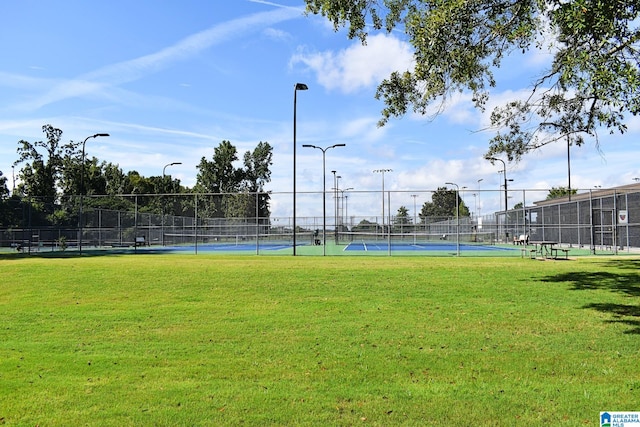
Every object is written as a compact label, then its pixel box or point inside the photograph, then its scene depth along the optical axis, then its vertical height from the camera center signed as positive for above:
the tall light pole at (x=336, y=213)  31.33 +1.05
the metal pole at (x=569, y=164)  38.23 +4.63
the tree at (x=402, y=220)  35.05 +0.52
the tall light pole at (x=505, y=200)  35.41 +1.95
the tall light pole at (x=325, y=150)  42.91 +6.77
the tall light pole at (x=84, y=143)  29.30 +5.80
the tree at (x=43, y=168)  57.12 +7.31
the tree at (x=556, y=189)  23.51 +1.70
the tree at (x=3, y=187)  46.17 +4.26
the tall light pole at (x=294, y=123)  26.28 +5.59
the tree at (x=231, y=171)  71.38 +8.38
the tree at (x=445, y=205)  65.07 +3.19
